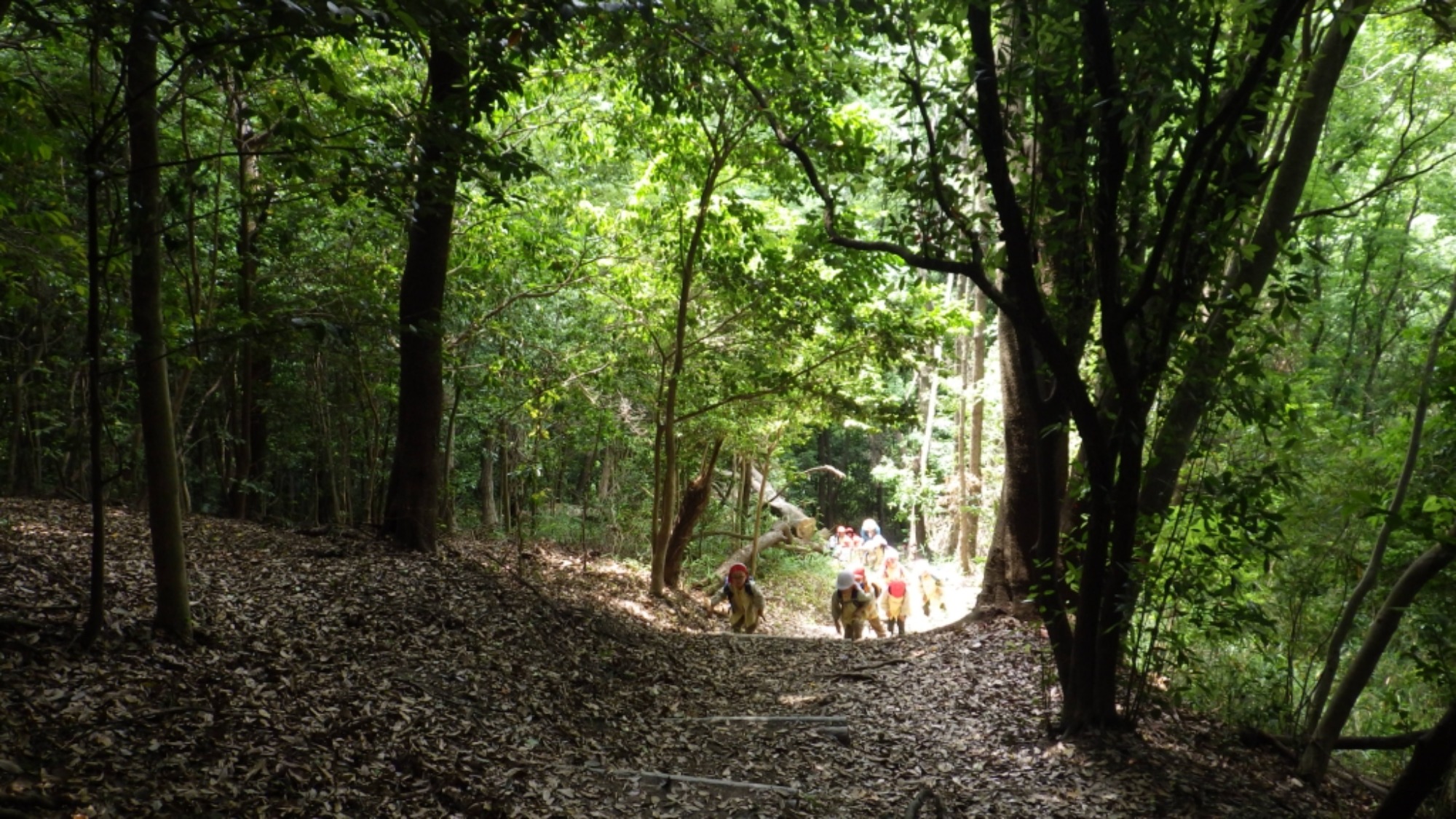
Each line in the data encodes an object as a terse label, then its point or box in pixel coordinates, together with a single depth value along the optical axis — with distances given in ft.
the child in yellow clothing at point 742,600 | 40.70
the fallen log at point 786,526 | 70.32
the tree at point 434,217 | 12.64
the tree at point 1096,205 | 13.08
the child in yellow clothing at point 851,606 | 40.06
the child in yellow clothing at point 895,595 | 43.47
